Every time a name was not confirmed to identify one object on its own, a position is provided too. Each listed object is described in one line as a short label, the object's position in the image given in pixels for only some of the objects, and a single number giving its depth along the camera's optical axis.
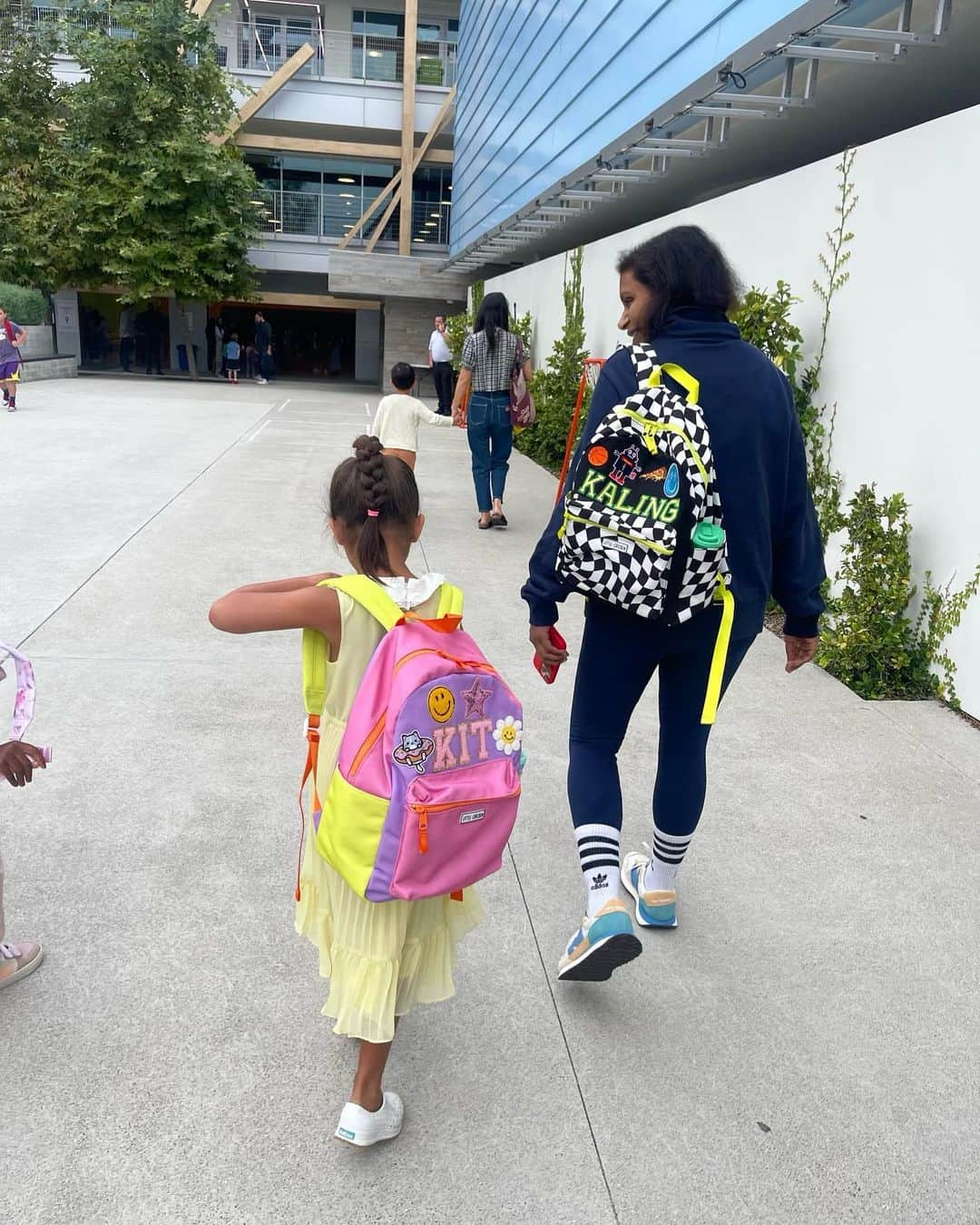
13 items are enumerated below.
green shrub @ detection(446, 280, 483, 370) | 21.16
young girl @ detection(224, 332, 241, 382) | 29.53
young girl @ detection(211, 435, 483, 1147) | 1.94
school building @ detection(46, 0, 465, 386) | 29.80
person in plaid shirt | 7.94
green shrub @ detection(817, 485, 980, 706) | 4.95
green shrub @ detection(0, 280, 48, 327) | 23.53
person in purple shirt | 15.63
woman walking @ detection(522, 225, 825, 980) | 2.32
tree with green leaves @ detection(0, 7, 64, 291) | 25.77
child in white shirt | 7.40
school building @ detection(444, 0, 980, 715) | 4.82
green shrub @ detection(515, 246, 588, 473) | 12.50
